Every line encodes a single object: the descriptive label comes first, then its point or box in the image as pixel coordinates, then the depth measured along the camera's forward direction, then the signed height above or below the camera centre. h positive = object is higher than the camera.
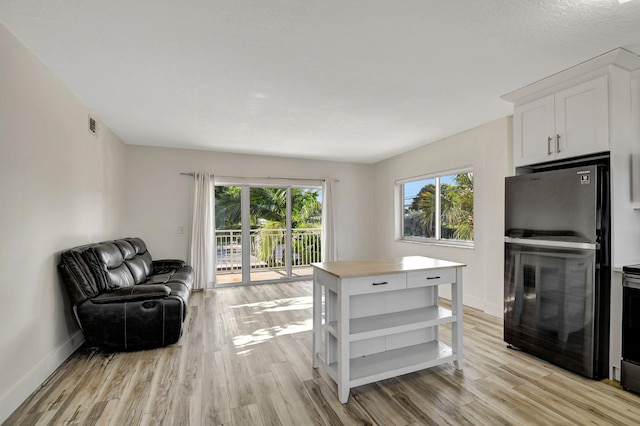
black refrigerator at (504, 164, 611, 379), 2.30 -0.44
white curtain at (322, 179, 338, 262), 6.27 -0.26
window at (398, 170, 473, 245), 4.44 +0.10
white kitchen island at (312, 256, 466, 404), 2.09 -0.84
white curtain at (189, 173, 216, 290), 5.28 -0.35
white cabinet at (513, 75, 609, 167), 2.39 +0.80
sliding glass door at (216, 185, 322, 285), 5.74 -0.39
